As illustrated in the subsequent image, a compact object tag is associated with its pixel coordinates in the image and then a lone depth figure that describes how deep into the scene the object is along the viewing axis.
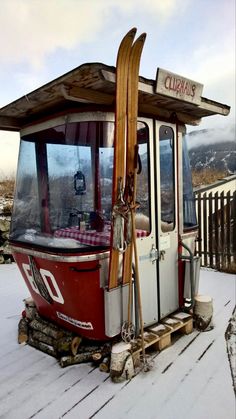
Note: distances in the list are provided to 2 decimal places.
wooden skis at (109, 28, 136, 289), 2.68
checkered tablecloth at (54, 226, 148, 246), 3.01
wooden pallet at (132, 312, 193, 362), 3.13
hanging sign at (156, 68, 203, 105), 2.84
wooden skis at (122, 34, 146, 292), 2.83
